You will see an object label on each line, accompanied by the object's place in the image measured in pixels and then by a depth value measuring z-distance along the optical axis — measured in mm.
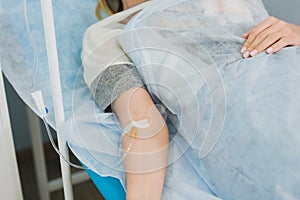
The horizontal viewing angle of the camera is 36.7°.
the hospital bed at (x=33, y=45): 1113
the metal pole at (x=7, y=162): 1207
